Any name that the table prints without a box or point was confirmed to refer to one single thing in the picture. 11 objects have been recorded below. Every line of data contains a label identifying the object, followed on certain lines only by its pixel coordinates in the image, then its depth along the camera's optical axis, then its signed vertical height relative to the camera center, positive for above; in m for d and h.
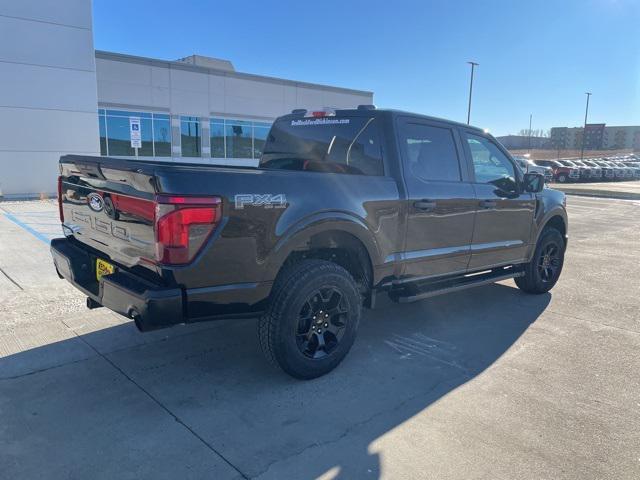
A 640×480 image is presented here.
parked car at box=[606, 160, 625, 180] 38.53 -0.63
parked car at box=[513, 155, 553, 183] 31.06 -0.38
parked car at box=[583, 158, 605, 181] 35.97 -0.70
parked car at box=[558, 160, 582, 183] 34.28 -0.69
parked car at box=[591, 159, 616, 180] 37.27 -0.70
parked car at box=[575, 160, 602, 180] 35.41 -0.62
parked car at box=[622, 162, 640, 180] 40.66 -0.63
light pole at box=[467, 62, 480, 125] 43.59 +6.53
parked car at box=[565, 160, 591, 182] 34.91 -0.55
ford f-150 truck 2.88 -0.50
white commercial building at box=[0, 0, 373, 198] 15.58 +2.24
